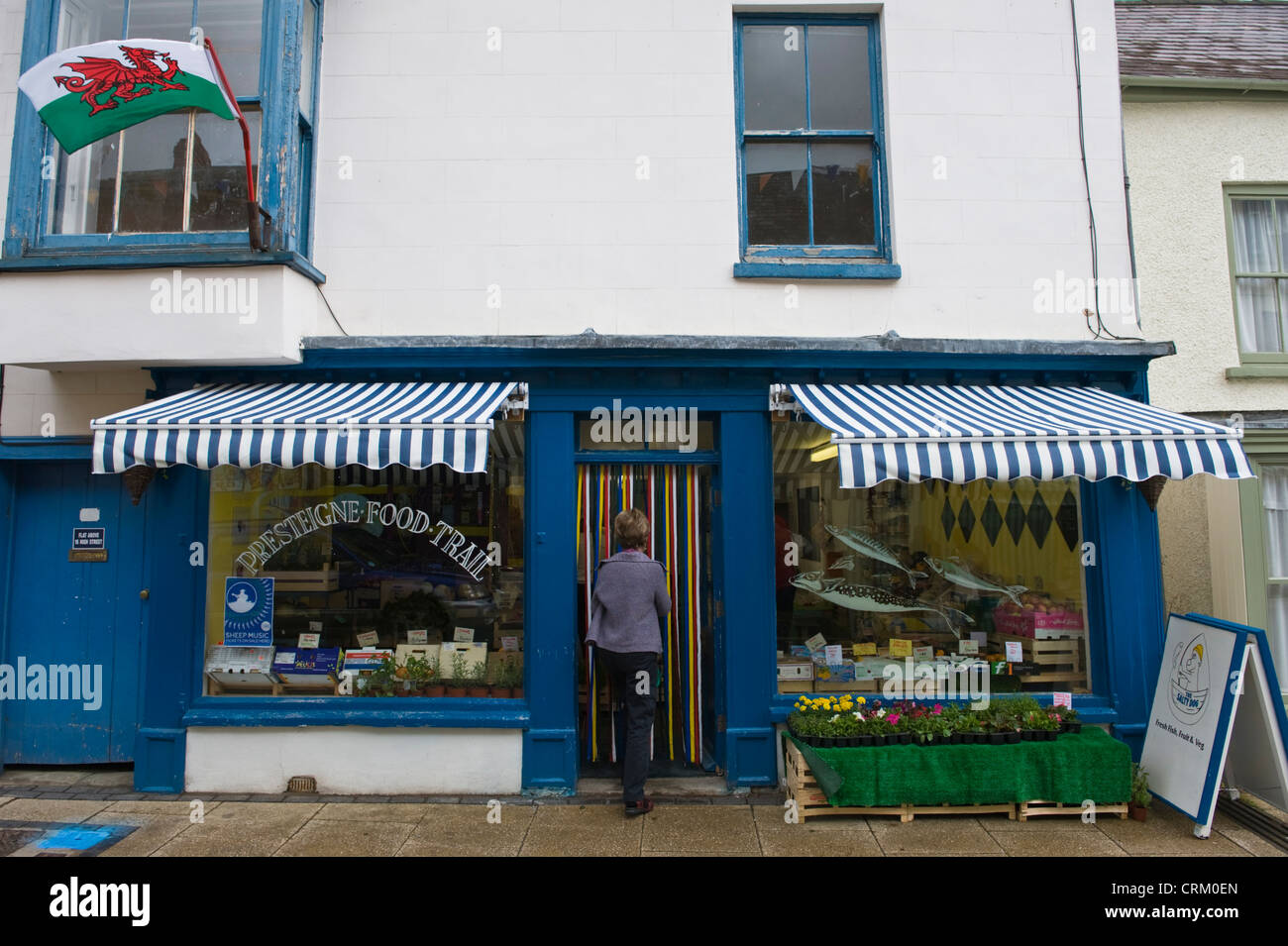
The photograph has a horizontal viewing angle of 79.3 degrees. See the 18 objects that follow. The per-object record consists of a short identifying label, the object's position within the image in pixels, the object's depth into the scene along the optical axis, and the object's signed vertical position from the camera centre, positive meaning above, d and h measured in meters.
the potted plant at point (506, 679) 5.80 -0.89
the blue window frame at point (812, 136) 6.18 +3.31
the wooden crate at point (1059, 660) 5.84 -0.82
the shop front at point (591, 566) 5.61 -0.06
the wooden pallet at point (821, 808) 5.10 -1.67
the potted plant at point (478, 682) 5.84 -0.91
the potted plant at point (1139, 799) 5.11 -1.64
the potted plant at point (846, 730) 5.14 -1.17
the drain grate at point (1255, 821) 4.82 -1.76
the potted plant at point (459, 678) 5.85 -0.88
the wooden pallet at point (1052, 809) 5.09 -1.69
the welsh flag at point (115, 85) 5.03 +3.13
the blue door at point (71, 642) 5.87 -0.57
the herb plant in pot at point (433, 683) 5.85 -0.92
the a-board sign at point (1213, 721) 4.77 -1.11
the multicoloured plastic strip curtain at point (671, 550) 5.86 +0.06
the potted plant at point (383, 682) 5.87 -0.90
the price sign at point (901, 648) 5.97 -0.72
